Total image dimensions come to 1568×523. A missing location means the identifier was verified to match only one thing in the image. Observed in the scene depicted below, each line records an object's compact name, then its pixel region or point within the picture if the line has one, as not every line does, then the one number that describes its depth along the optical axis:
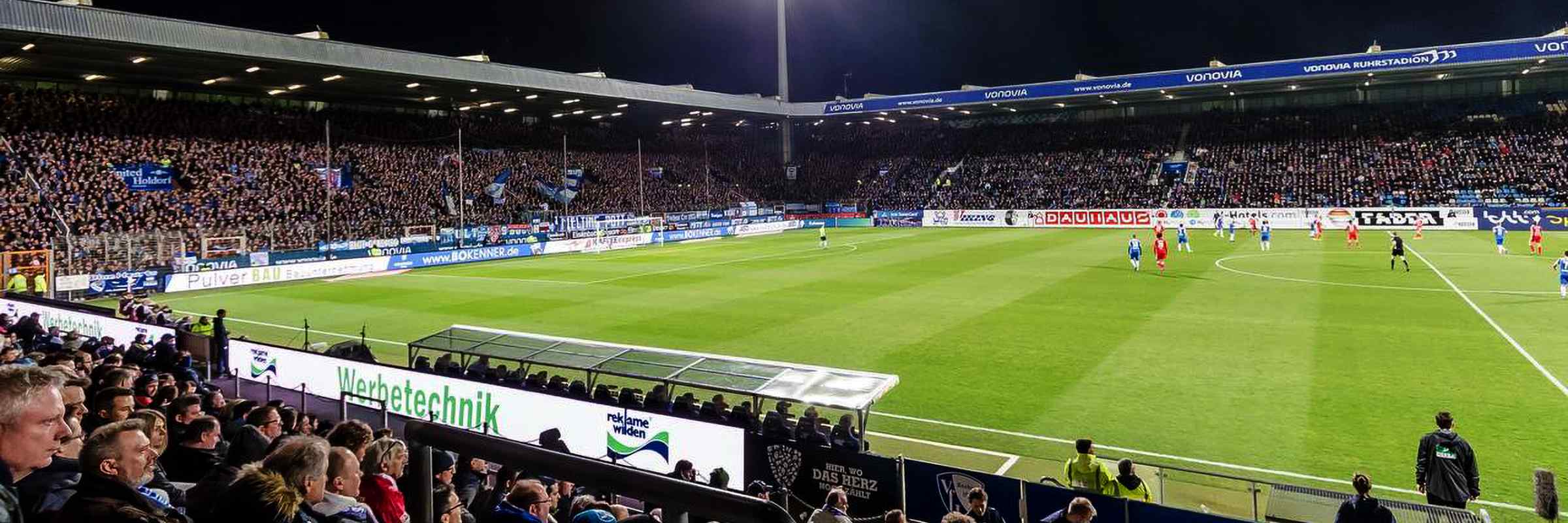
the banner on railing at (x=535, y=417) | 11.29
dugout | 11.47
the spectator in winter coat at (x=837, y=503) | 7.03
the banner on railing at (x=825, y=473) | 9.84
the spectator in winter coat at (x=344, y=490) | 3.45
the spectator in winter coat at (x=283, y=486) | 2.68
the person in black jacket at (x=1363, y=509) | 7.56
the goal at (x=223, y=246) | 40.50
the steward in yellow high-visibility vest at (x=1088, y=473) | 9.30
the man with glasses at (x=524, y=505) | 3.01
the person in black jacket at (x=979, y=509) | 8.26
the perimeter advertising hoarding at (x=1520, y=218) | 49.12
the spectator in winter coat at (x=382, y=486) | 4.30
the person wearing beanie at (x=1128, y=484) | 9.09
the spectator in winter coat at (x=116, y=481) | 2.80
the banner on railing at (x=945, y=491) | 9.00
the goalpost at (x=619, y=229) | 53.41
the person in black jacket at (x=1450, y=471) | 9.34
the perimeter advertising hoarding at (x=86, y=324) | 19.20
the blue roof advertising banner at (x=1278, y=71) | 54.62
